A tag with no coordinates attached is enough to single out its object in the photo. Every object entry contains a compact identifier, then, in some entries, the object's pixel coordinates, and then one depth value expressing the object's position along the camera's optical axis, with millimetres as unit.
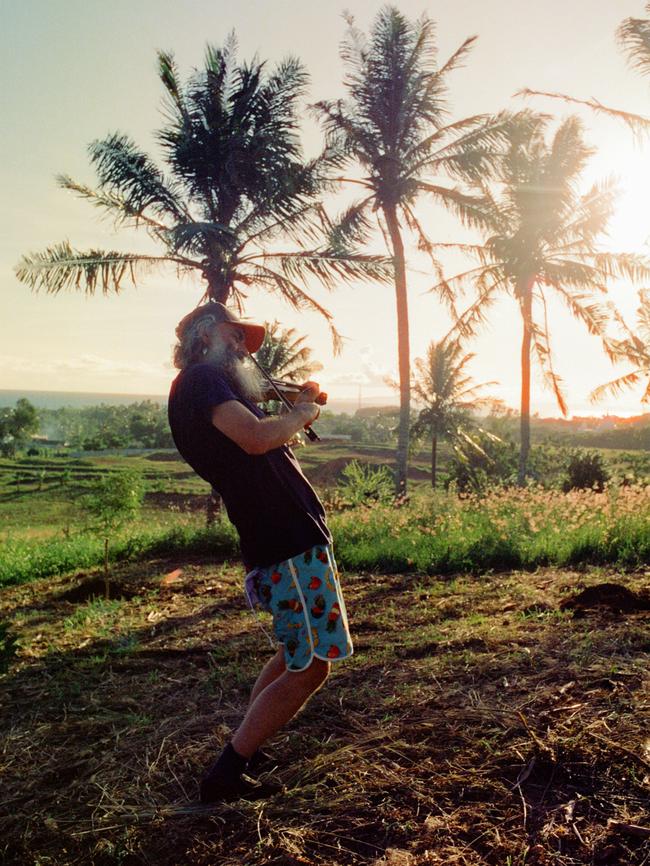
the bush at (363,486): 11627
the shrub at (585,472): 21391
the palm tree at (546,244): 17781
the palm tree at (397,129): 15617
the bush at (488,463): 26969
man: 2295
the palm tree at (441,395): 30484
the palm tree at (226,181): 12570
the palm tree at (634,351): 16938
